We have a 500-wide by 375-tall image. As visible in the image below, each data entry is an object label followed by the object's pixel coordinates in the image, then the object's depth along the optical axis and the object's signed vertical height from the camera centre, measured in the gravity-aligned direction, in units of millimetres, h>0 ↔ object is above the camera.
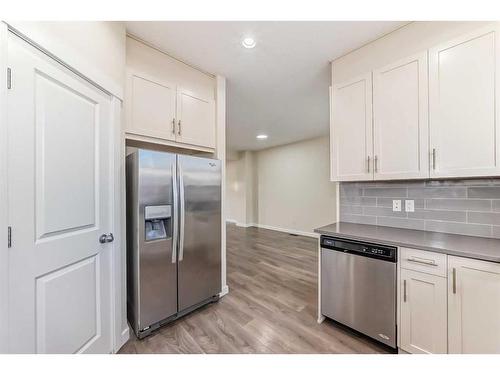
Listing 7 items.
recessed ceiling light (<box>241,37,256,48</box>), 1918 +1347
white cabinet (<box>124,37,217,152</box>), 1904 +879
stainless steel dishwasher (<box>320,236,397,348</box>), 1570 -798
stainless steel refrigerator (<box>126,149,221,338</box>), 1771 -439
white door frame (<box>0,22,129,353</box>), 1592 -367
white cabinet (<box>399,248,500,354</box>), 1229 -745
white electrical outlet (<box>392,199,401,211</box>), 2012 -167
